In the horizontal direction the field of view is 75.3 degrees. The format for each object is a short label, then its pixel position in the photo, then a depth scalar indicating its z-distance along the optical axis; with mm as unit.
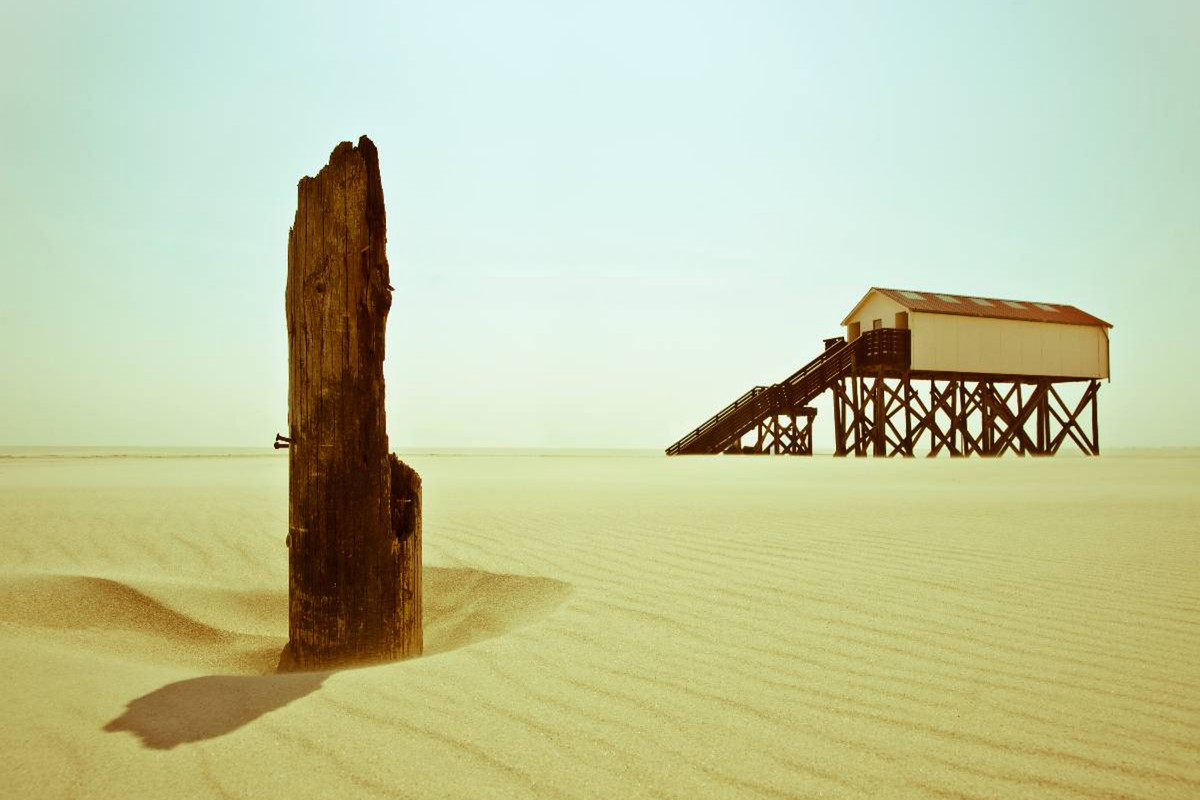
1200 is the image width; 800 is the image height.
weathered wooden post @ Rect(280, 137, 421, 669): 3551
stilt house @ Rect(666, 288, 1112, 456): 27875
